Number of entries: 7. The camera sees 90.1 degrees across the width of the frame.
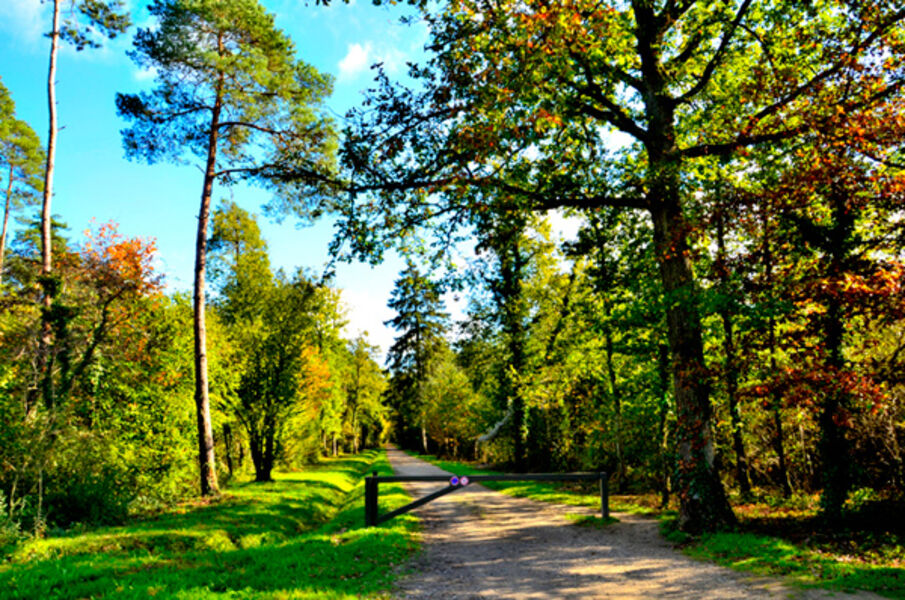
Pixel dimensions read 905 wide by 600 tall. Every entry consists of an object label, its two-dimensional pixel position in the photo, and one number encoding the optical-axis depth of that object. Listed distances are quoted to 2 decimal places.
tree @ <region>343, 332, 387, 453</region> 51.31
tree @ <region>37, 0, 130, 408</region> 14.87
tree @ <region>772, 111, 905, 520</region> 6.72
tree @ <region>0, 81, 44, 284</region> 24.00
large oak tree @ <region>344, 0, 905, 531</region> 7.52
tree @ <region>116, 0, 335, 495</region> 14.45
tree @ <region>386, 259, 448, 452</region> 45.44
